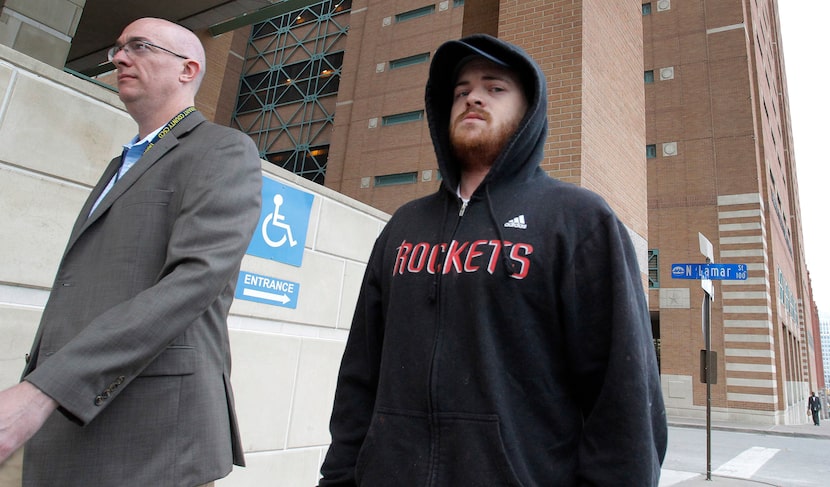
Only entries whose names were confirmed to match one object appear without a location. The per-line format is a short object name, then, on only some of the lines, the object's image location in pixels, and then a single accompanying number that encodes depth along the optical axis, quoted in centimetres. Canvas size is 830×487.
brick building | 2780
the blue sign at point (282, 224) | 385
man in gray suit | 126
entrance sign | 375
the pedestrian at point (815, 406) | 2979
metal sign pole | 812
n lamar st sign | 898
